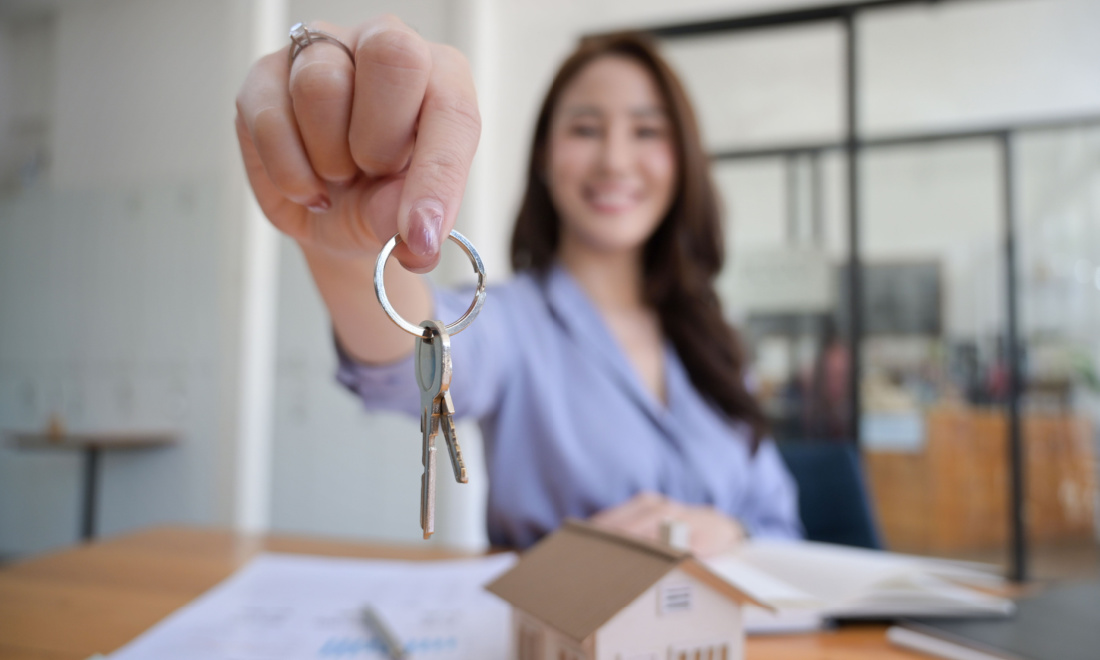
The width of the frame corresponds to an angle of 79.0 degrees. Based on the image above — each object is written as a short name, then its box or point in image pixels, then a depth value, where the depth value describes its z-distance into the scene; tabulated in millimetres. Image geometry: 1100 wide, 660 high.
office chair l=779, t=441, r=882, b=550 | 1240
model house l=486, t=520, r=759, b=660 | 338
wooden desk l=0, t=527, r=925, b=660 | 516
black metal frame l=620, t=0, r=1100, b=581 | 2635
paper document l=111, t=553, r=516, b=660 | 470
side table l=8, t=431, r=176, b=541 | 2674
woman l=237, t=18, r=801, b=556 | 737
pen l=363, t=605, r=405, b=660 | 459
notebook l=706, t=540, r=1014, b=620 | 566
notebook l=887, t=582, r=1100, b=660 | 480
